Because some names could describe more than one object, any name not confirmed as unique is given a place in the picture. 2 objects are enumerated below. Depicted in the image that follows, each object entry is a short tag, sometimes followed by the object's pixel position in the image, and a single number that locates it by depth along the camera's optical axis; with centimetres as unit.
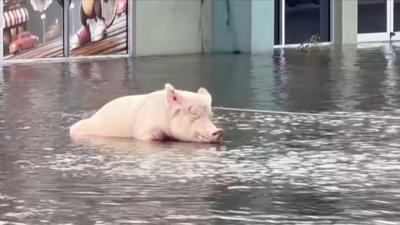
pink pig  1319
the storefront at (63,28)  3264
